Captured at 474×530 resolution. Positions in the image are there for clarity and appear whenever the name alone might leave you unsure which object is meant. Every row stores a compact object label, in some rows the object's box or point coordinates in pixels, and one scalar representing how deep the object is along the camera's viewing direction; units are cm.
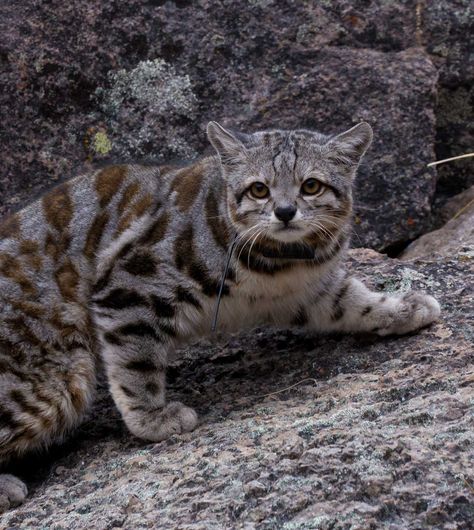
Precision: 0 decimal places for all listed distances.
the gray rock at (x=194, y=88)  1202
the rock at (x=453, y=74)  1277
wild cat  920
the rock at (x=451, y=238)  1139
